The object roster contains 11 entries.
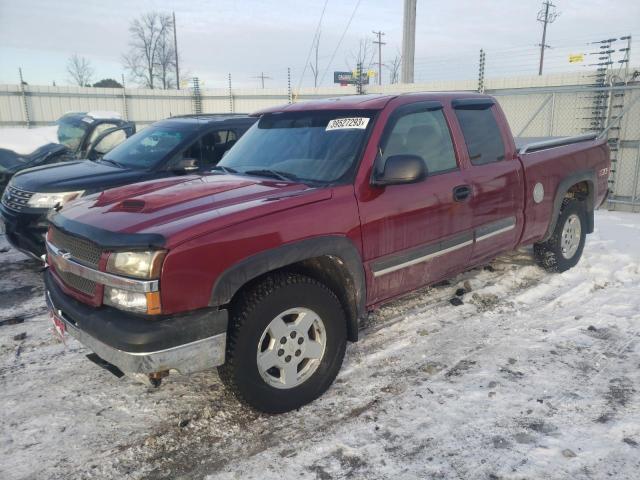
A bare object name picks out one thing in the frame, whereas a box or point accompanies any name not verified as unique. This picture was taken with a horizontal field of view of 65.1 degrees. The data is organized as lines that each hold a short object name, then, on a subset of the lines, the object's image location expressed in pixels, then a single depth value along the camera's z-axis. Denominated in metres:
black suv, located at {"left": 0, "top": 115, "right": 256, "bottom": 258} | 5.51
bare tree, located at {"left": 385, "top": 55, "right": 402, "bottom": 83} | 31.07
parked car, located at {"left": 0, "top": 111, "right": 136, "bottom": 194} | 8.42
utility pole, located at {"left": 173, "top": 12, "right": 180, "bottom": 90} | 43.47
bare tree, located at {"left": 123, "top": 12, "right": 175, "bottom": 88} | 43.72
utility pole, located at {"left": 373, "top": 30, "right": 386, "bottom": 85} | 20.70
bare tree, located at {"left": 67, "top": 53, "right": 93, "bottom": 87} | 45.12
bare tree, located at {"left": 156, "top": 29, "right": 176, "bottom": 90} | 43.94
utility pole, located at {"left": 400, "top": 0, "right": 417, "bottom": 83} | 13.80
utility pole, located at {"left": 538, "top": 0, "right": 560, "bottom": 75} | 34.54
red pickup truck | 2.58
